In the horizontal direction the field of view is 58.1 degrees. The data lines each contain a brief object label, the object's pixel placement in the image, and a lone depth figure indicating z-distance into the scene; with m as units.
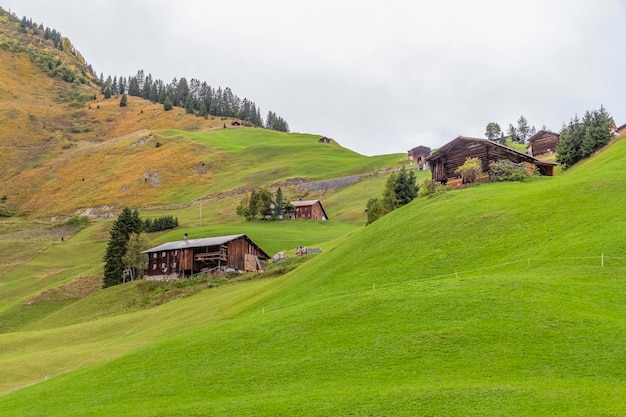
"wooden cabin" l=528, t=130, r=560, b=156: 118.80
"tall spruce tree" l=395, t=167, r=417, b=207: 75.69
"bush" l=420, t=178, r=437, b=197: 62.58
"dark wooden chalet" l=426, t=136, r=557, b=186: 63.94
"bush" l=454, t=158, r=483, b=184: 62.53
